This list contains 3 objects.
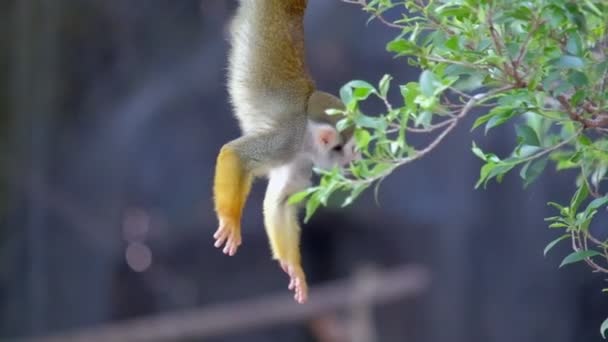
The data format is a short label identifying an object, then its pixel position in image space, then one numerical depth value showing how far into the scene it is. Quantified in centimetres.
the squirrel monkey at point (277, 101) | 457
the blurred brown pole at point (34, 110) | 1069
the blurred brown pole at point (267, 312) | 978
